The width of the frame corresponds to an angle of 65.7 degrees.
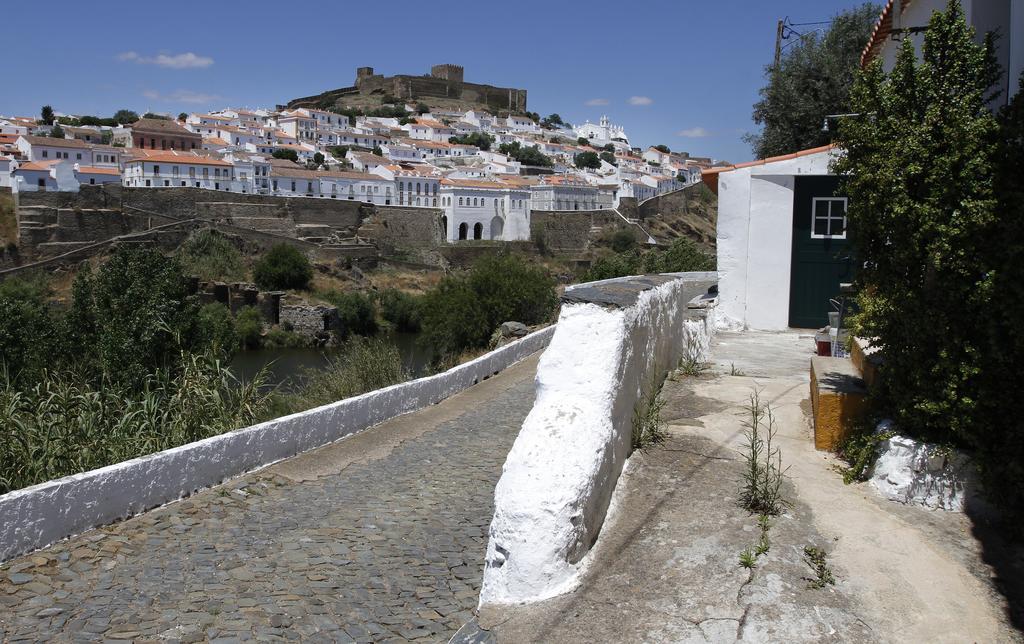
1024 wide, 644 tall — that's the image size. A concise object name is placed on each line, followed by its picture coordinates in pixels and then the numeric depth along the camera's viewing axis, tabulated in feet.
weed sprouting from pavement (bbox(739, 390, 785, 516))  11.67
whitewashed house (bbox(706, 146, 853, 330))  30.01
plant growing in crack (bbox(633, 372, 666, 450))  13.99
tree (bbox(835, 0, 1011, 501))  10.88
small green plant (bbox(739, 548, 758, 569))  10.18
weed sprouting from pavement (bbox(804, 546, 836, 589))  9.79
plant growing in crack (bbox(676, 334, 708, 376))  20.42
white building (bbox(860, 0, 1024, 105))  13.70
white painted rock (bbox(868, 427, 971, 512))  11.75
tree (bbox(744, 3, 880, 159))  56.08
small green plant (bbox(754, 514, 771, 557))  10.45
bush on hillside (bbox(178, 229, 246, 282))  140.67
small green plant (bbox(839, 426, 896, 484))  12.67
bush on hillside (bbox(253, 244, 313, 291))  140.46
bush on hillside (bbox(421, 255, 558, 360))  74.18
